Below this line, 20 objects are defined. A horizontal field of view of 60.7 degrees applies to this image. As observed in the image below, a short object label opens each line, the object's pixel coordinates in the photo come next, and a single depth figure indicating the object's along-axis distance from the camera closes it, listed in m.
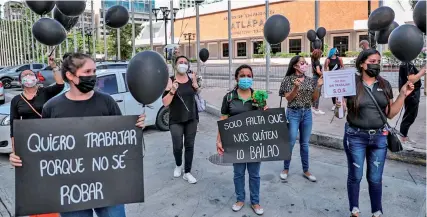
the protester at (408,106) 5.87
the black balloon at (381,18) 5.43
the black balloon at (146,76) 2.88
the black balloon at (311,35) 10.62
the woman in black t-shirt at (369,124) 3.45
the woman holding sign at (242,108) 3.85
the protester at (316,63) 7.44
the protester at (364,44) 6.70
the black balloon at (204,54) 9.78
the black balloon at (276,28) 5.59
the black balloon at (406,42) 3.44
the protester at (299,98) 4.64
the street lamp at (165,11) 17.22
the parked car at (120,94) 7.46
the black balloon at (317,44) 10.57
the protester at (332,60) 8.20
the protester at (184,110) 4.76
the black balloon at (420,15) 3.53
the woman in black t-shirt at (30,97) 3.94
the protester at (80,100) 2.68
